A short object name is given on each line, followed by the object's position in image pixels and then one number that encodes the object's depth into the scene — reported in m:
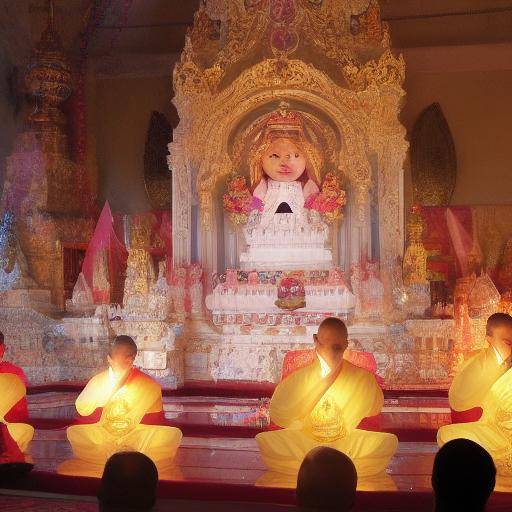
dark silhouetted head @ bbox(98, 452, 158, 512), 2.70
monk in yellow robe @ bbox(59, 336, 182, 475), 4.89
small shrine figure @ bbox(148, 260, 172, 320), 7.79
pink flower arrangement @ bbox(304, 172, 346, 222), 8.47
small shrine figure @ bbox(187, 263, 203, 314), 8.37
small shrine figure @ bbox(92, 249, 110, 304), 8.73
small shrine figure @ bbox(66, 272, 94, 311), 8.48
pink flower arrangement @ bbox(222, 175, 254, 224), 8.62
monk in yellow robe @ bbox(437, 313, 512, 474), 4.44
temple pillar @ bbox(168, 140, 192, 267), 8.54
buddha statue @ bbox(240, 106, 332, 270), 8.51
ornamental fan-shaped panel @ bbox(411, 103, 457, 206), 10.36
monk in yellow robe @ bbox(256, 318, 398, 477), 4.48
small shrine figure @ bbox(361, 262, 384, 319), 7.99
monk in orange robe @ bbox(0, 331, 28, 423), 5.13
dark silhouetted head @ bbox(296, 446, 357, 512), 2.63
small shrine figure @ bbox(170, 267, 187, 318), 8.23
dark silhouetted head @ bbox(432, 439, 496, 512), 2.19
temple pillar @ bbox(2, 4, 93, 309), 8.59
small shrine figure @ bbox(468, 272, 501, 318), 7.70
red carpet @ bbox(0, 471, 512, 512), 4.02
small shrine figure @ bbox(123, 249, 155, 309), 7.89
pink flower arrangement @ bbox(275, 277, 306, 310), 8.12
